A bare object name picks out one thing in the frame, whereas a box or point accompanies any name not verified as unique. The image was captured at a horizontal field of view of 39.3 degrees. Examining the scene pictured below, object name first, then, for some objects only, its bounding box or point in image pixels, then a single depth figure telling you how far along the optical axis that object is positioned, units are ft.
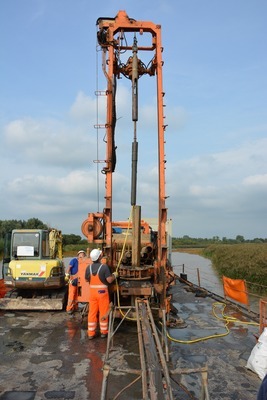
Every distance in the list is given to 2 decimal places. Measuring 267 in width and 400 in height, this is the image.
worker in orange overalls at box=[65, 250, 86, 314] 34.04
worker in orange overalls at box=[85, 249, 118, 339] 25.61
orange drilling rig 27.17
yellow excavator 34.45
